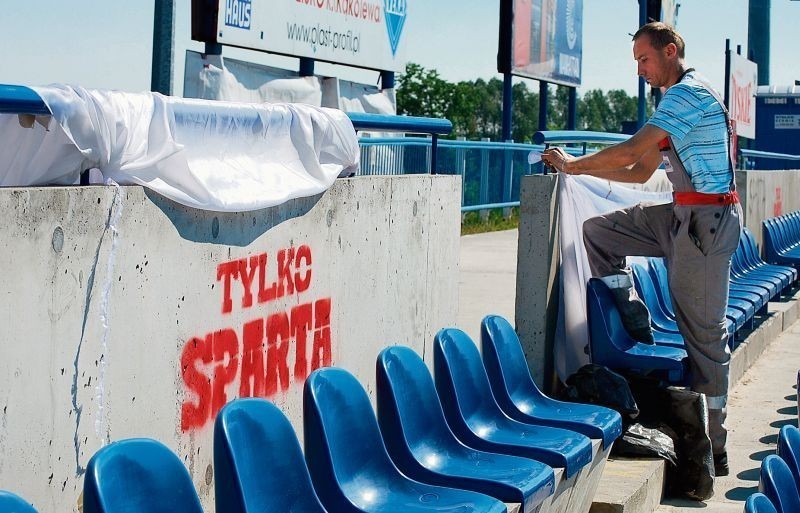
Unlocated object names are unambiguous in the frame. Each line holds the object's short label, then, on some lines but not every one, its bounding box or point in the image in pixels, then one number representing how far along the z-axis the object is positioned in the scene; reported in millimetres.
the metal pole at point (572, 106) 23781
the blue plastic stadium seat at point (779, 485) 3270
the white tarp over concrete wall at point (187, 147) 3375
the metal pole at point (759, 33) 37375
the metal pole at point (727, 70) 18859
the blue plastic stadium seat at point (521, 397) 4812
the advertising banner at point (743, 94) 19891
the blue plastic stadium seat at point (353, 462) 3480
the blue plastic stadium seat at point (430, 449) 3838
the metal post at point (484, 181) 17859
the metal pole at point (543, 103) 22328
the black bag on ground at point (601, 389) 5703
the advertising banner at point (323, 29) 10773
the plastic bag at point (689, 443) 5820
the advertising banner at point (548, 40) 19891
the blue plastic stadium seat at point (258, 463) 2914
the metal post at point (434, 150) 6221
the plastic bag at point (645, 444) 5742
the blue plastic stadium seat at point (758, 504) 2925
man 5797
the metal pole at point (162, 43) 8086
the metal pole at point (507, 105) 19998
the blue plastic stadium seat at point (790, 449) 3701
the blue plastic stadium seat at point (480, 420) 4301
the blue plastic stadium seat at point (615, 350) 6098
